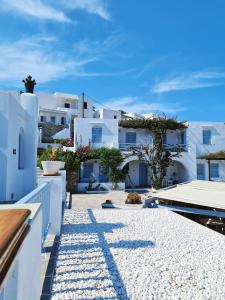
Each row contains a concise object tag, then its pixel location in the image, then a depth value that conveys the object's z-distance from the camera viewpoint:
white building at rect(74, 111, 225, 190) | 27.58
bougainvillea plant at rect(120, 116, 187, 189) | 24.90
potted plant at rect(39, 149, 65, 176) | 8.05
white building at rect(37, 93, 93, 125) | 48.06
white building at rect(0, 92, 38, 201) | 8.28
